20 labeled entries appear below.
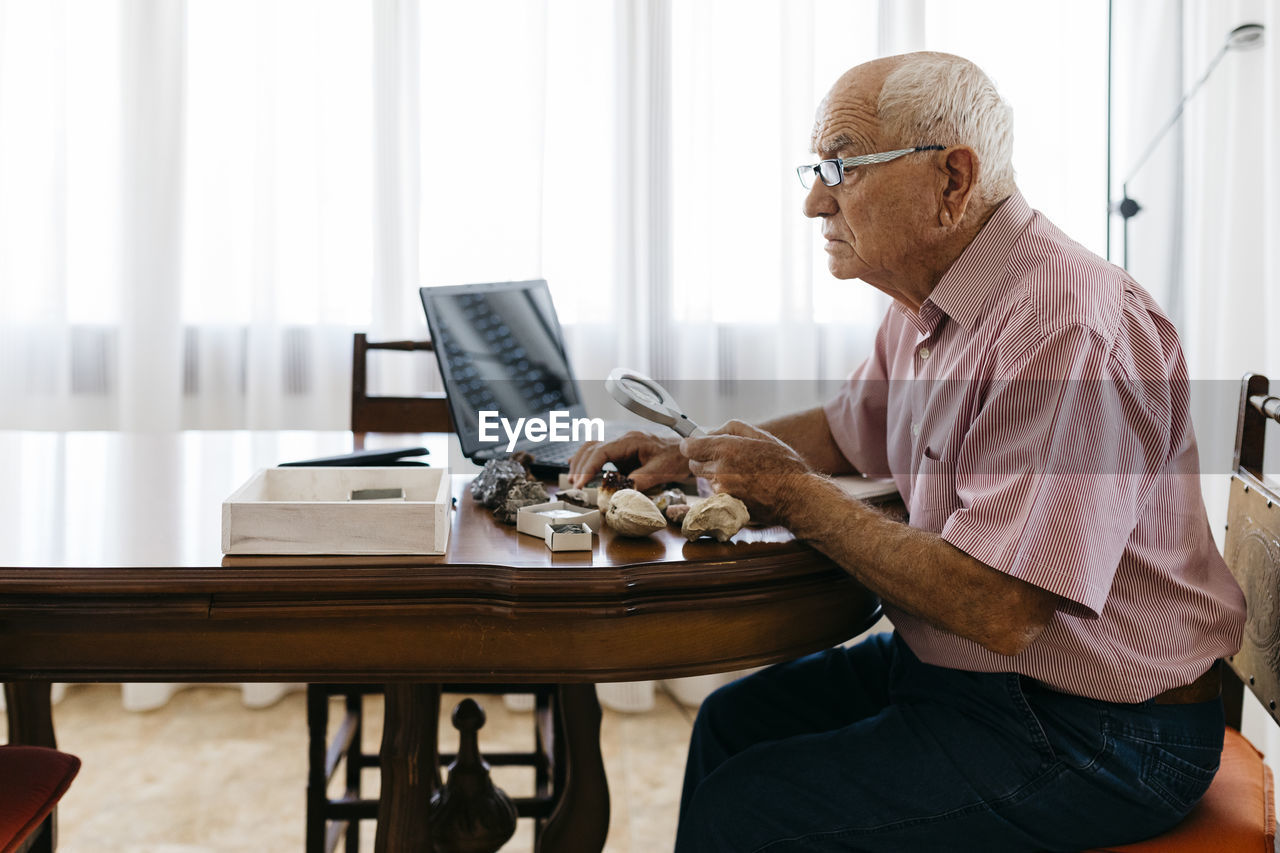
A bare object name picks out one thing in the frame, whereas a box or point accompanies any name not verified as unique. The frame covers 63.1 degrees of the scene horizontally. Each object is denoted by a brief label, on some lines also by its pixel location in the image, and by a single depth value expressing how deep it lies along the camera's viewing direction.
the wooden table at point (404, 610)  0.98
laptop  1.50
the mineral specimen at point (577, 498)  1.28
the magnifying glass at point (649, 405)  1.26
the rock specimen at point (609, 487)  1.22
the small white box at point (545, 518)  1.12
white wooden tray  1.02
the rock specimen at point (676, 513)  1.20
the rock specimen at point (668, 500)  1.23
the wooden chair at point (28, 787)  1.13
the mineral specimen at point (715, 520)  1.10
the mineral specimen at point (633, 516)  1.12
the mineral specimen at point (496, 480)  1.26
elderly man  1.03
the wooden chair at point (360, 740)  1.77
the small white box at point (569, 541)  1.07
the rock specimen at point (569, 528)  1.09
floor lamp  2.24
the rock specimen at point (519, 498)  1.21
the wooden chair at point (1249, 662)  1.09
